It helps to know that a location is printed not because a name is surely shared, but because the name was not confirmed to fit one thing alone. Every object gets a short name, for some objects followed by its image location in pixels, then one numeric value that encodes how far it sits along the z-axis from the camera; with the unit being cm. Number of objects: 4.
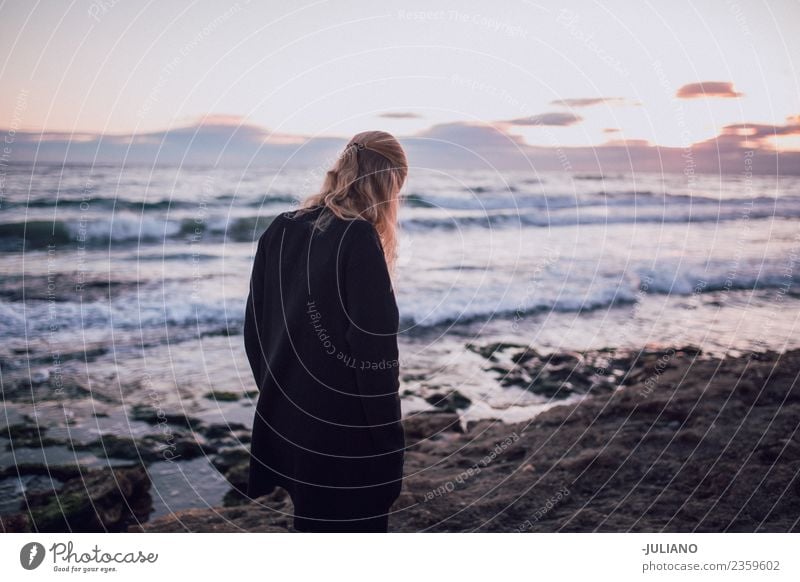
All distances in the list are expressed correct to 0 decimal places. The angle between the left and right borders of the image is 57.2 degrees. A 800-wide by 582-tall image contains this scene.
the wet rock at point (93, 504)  358
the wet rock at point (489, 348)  665
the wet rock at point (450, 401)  538
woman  234
